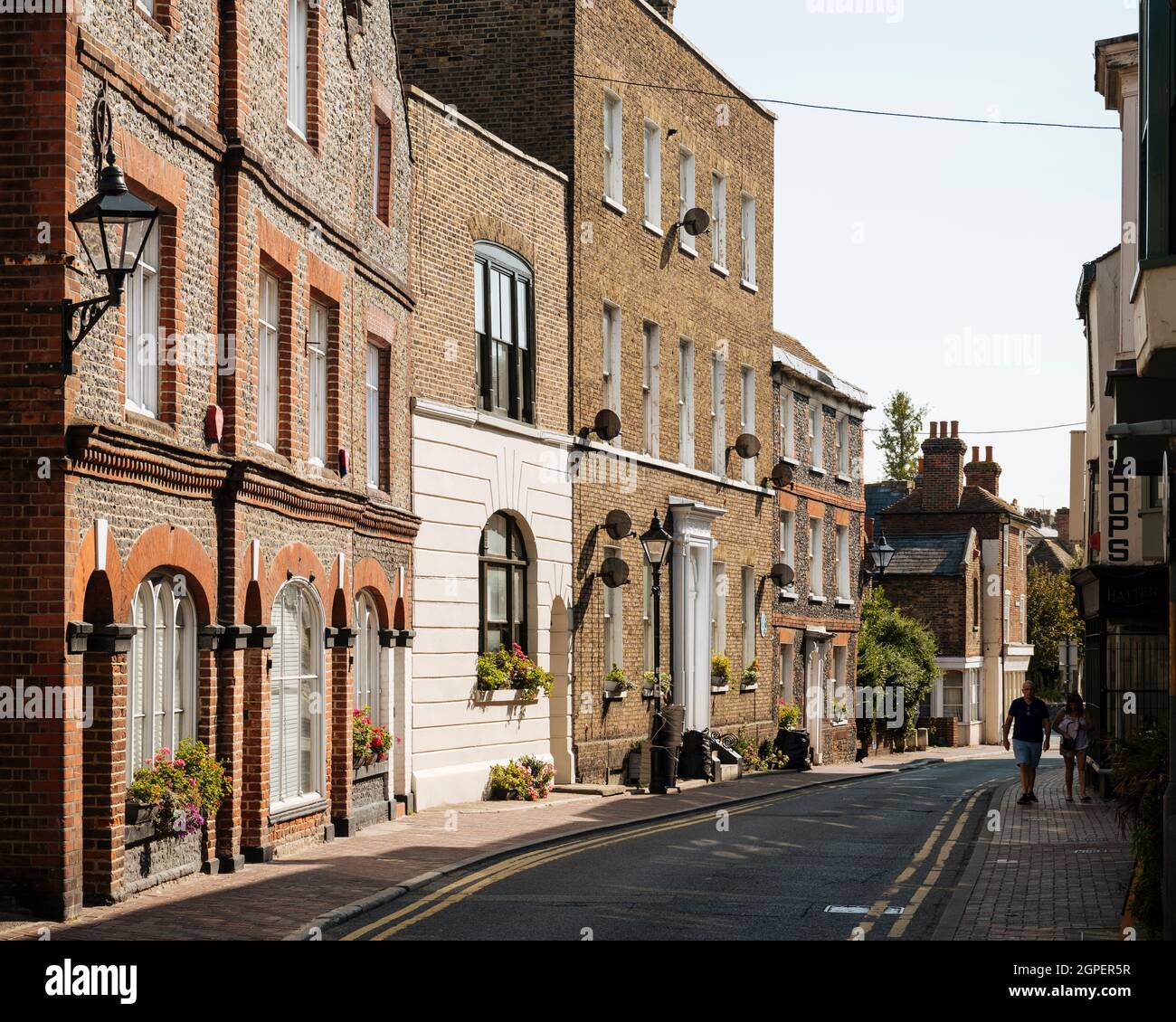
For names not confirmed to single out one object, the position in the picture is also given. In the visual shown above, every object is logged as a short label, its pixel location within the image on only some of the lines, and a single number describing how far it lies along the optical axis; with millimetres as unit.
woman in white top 26578
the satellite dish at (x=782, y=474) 37594
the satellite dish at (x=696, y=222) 32688
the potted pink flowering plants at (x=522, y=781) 24734
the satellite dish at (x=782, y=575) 37594
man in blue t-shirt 24562
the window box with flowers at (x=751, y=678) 36094
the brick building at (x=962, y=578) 60688
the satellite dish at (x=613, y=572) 28391
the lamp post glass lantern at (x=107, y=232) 12578
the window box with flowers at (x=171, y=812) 14211
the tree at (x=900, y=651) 51594
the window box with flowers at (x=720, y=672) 34062
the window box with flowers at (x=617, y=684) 29078
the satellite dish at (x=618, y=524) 28891
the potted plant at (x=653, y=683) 30789
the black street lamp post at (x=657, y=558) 26938
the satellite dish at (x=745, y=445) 35156
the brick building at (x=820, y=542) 39812
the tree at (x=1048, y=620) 73500
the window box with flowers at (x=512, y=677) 24703
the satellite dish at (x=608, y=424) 28125
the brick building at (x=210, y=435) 12844
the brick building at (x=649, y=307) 28234
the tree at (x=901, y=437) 86562
